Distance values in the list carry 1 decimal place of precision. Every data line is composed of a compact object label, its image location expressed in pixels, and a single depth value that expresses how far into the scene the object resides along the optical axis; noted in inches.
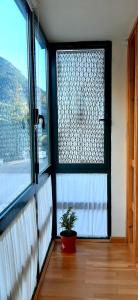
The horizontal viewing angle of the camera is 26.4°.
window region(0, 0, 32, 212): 63.2
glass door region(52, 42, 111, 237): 127.2
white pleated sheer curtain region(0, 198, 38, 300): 56.3
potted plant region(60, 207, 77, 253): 121.3
